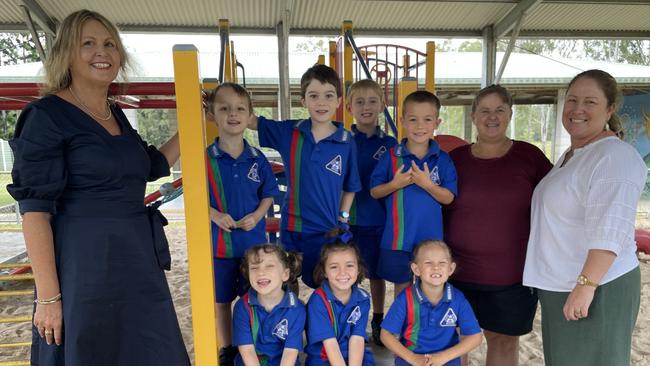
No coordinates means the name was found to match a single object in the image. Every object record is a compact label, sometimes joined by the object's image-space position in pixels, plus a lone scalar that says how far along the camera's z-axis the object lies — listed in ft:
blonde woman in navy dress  4.09
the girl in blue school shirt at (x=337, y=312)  6.34
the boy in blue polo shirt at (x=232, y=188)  6.68
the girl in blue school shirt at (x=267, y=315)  6.14
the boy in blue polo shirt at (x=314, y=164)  7.00
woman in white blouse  4.83
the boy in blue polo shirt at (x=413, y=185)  6.57
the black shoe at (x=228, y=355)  7.08
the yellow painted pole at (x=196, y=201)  4.26
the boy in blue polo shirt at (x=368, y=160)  8.09
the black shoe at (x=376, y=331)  8.75
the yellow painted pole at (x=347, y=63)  13.57
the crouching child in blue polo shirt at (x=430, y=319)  6.18
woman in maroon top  6.32
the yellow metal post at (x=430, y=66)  13.83
